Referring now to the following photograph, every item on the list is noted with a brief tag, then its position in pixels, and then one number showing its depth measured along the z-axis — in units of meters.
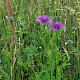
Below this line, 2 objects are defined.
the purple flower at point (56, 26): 1.37
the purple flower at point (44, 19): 1.44
